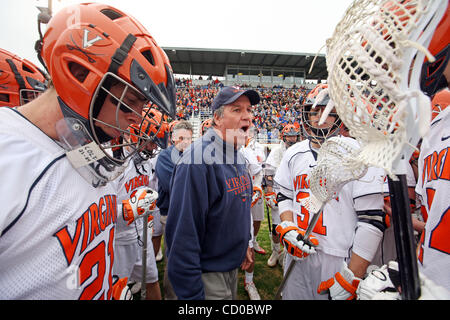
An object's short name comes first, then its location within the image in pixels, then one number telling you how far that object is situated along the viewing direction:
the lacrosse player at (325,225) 1.71
